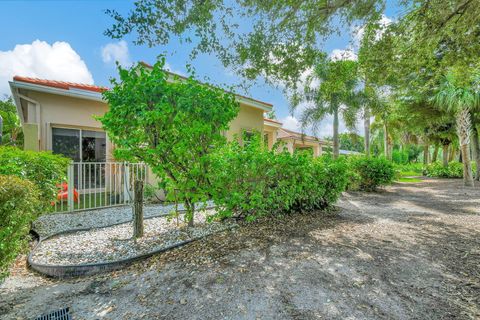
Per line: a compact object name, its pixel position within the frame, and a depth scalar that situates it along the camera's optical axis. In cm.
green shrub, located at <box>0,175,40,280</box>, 250
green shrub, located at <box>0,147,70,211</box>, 439
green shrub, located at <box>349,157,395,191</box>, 1024
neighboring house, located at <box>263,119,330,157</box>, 1346
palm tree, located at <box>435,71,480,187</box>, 1217
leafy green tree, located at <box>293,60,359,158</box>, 1159
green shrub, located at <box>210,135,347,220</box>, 415
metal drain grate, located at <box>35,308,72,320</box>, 229
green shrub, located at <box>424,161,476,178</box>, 1767
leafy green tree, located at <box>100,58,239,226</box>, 366
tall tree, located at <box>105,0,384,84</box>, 486
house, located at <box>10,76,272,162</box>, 744
